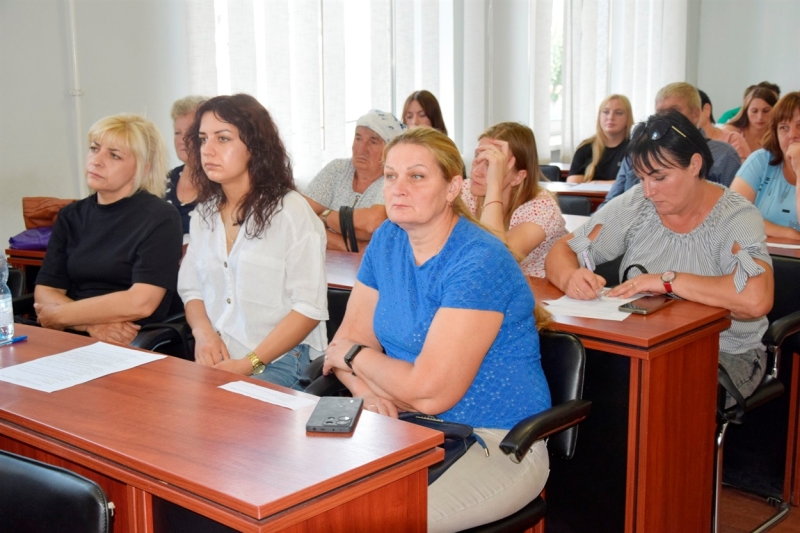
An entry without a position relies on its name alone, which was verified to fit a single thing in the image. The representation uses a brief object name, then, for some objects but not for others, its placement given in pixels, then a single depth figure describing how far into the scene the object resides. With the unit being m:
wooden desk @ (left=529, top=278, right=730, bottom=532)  2.10
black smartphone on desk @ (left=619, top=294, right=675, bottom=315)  2.28
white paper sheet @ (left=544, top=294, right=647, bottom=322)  2.29
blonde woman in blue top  1.79
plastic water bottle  2.17
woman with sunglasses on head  2.36
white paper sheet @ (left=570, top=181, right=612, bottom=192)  5.35
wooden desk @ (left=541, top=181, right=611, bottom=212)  5.23
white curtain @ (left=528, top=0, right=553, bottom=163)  6.98
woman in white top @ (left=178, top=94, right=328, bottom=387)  2.45
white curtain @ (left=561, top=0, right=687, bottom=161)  7.62
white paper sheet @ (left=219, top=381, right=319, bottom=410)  1.64
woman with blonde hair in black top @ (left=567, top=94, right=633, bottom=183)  5.83
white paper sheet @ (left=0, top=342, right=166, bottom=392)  1.81
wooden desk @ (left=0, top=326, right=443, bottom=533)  1.24
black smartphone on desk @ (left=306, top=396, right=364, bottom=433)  1.47
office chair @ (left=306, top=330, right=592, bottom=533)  1.75
